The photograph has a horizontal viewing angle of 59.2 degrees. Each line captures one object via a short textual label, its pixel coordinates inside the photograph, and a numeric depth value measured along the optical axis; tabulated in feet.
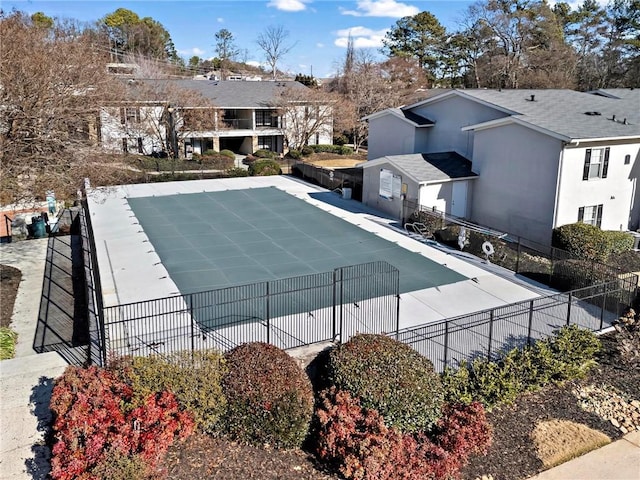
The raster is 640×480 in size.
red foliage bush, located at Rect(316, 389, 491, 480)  31.19
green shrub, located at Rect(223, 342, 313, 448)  33.24
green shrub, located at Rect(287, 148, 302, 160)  153.89
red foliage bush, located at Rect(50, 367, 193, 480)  28.99
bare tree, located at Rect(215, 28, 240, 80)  358.14
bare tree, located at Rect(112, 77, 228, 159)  142.72
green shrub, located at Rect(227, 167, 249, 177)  126.93
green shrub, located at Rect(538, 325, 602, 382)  42.37
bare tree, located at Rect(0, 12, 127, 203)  55.42
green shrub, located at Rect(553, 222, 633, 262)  69.92
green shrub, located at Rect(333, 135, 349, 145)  181.35
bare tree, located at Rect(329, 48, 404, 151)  172.45
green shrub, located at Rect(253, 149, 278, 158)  153.79
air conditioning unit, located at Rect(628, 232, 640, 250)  76.64
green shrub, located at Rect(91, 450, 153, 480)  27.94
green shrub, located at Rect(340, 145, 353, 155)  163.94
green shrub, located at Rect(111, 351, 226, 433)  33.55
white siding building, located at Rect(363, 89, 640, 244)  74.33
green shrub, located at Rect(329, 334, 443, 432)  34.58
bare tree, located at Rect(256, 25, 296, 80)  306.96
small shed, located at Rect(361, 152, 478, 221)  83.35
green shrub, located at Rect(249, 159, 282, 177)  127.13
